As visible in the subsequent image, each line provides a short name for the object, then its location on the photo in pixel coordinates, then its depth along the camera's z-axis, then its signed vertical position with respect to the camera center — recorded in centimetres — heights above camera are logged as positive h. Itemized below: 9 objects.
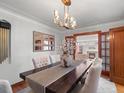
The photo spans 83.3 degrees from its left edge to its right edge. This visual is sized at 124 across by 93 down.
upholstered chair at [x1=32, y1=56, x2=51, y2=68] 176 -40
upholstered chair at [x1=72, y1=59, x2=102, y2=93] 94 -46
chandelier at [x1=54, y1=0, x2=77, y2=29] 155 +59
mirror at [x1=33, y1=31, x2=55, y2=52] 283 +21
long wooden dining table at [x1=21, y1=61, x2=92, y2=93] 82 -47
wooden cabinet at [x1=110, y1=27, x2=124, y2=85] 234 -27
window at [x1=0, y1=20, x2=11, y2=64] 193 +15
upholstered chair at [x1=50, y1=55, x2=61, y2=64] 219 -39
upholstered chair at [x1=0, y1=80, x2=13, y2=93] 56 -33
